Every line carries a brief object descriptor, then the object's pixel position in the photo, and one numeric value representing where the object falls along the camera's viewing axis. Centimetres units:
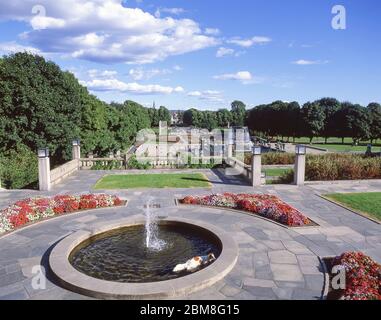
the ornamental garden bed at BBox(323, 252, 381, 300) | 641
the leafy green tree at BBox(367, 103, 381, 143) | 5278
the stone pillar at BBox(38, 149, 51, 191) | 1575
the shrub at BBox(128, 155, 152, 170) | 2303
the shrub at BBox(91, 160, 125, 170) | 2262
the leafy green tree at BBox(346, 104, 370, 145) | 5184
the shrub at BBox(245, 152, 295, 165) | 2588
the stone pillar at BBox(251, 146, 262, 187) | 1703
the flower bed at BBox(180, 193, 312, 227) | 1110
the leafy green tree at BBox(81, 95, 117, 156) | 2819
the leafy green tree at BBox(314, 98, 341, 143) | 5516
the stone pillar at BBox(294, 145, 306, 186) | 1698
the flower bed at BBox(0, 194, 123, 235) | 1082
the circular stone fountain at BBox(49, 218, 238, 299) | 668
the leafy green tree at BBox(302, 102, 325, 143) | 5456
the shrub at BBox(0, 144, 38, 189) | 1729
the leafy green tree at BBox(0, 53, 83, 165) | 2047
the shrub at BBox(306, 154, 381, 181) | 1886
